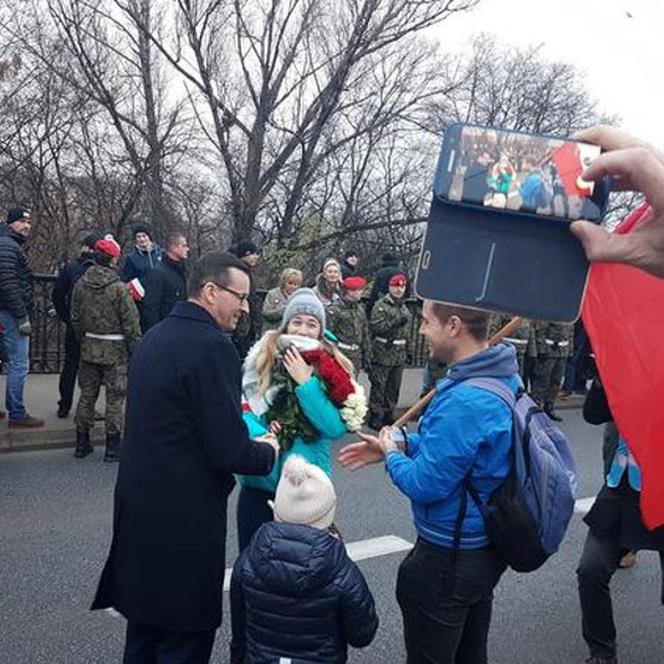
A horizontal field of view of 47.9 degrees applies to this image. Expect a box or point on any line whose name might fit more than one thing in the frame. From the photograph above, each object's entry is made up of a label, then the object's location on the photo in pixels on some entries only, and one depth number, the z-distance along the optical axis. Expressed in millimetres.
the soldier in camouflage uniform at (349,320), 8609
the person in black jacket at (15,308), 6984
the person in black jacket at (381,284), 9469
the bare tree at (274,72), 12656
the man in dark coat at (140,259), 8766
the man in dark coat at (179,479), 2729
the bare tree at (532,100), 29609
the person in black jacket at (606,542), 3553
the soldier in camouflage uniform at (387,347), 9086
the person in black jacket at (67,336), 7961
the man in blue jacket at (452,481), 2559
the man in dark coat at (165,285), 8164
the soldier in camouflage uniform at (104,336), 6910
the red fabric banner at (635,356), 2424
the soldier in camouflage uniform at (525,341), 10086
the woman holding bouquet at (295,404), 3535
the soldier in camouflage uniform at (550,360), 10367
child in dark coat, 2646
